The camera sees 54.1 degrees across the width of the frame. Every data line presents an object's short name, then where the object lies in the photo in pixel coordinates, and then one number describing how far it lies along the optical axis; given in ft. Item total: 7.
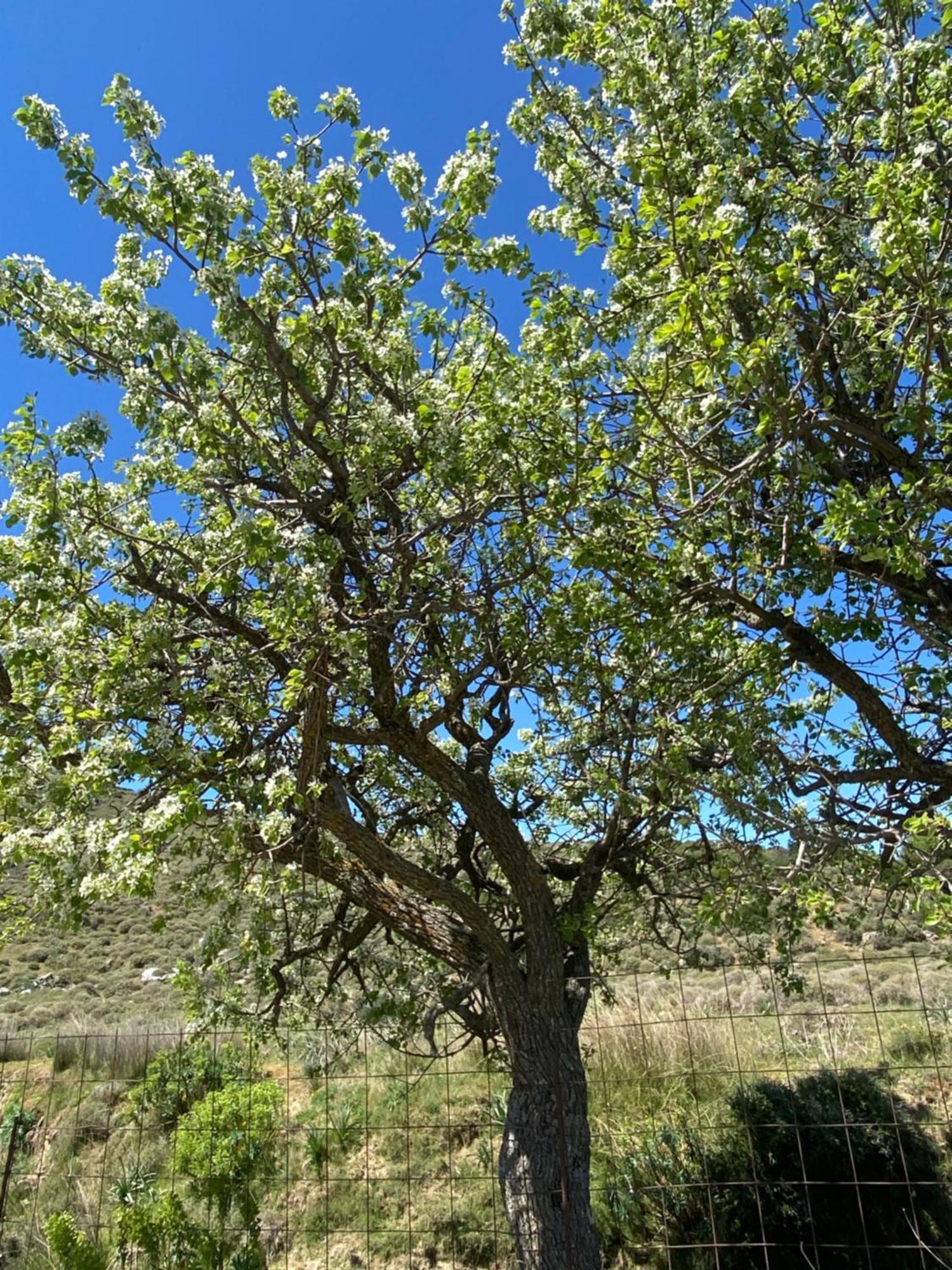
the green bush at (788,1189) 24.07
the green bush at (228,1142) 26.05
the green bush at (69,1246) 20.67
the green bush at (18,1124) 34.53
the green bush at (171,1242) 21.88
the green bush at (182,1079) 34.24
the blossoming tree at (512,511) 14.69
